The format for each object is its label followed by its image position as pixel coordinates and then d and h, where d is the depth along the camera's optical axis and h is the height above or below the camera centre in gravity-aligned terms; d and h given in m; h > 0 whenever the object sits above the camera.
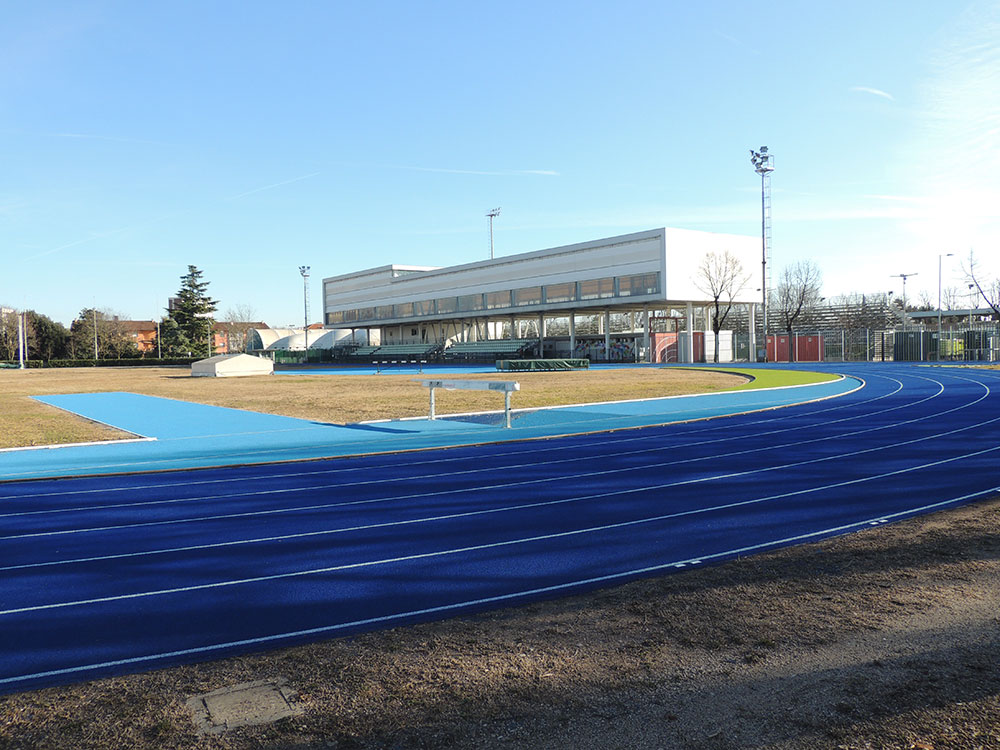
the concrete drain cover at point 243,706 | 3.79 -1.88
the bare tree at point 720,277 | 58.00 +5.03
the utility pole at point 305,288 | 87.97 +7.65
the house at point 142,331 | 117.18 +4.16
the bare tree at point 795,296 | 77.54 +4.67
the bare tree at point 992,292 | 53.21 +3.33
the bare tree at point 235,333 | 126.00 +3.21
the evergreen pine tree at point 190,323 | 98.88 +3.98
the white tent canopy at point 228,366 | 47.44 -0.94
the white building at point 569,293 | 57.31 +4.80
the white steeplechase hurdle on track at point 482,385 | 17.16 -0.95
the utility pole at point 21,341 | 84.29 +1.78
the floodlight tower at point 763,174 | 56.06 +12.84
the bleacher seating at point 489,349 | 71.00 -0.24
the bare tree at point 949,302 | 97.50 +4.54
